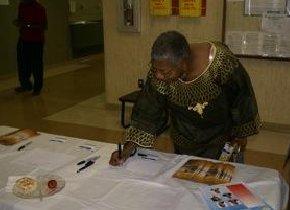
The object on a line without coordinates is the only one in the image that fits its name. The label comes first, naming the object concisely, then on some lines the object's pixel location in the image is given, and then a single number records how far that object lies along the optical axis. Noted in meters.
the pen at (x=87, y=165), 1.58
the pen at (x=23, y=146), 1.82
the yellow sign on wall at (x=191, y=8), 3.94
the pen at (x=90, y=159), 1.65
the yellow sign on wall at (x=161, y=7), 4.08
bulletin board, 3.64
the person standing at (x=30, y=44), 5.27
